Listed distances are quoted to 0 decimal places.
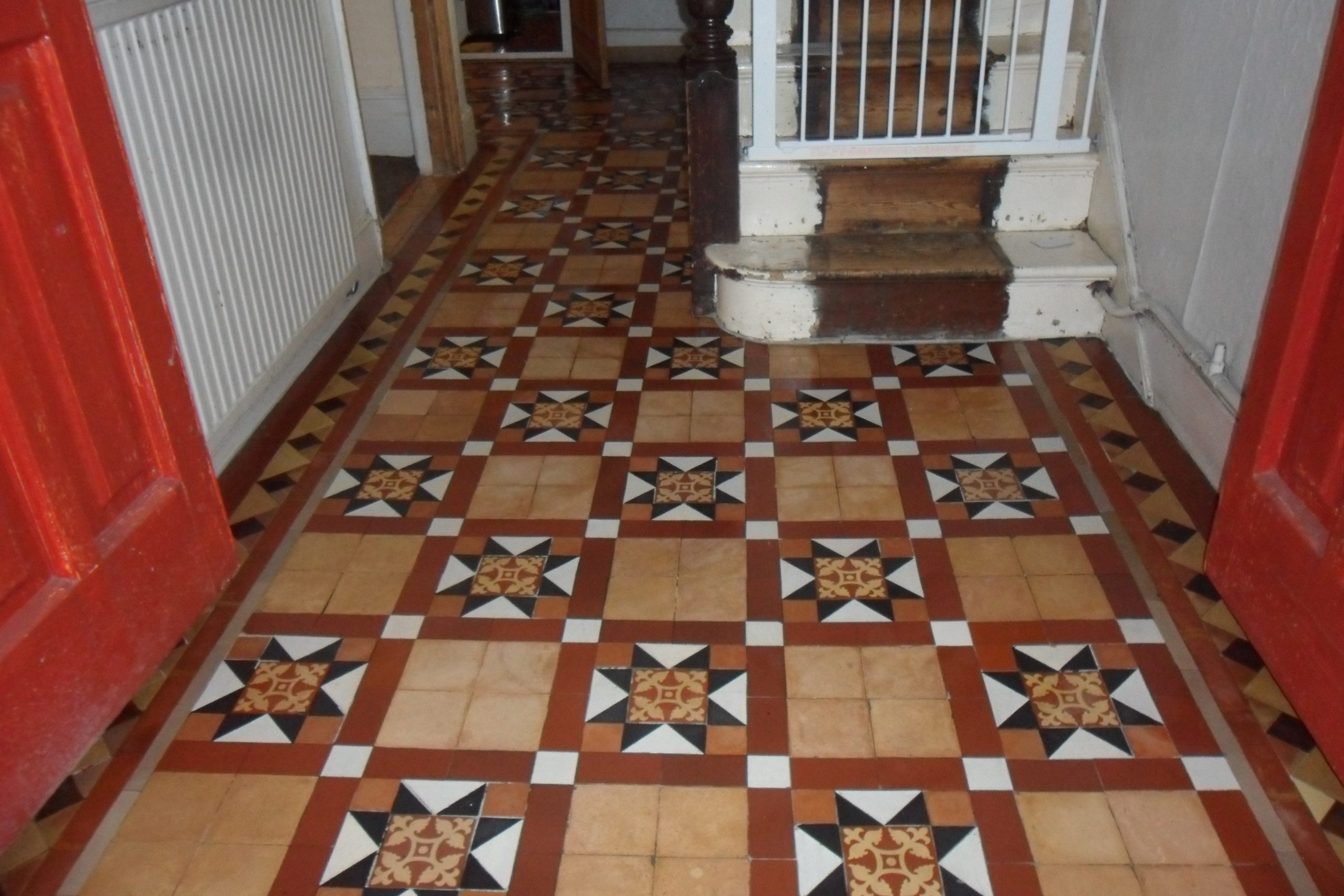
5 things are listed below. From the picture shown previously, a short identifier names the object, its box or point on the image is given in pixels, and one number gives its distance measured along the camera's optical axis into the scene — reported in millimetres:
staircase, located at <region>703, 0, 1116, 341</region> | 3055
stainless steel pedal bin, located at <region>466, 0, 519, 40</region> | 7109
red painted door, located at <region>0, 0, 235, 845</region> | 1346
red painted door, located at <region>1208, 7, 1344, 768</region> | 1592
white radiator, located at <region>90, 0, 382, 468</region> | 2225
